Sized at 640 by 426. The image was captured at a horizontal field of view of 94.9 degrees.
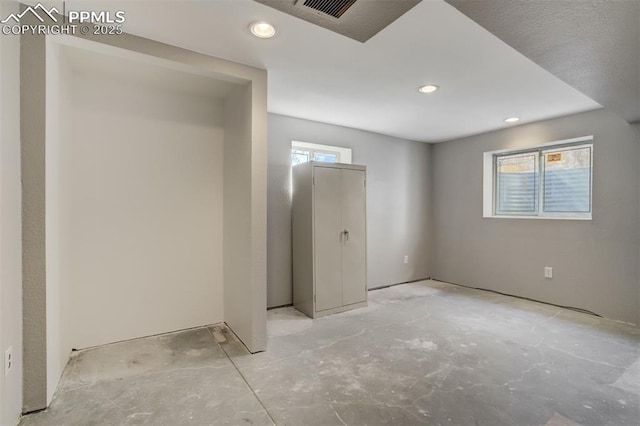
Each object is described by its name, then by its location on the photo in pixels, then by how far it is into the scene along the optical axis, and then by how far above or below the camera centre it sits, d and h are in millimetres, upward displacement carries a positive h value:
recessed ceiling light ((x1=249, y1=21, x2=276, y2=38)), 1766 +1122
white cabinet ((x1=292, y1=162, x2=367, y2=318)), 3215 -320
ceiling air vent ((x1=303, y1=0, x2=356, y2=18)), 1488 +1061
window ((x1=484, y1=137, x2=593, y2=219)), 3467 +376
